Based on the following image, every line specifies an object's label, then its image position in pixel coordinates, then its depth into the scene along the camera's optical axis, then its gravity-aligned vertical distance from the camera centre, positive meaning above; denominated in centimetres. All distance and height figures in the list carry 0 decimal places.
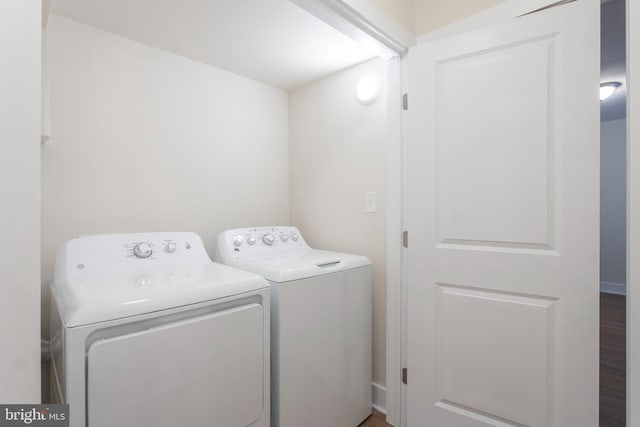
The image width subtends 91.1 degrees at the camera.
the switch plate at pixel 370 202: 196 +6
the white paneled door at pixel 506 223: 123 -5
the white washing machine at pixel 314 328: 140 -57
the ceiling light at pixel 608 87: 300 +118
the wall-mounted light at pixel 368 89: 196 +78
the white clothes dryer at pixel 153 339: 90 -42
